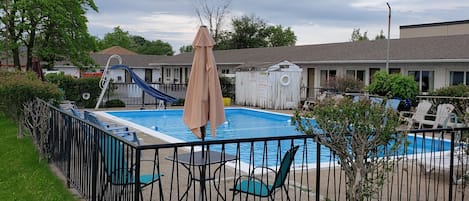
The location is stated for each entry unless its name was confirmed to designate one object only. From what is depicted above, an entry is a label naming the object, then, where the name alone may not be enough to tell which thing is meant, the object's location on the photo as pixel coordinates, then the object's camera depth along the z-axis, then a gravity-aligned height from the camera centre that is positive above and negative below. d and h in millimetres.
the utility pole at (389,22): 20744 +2762
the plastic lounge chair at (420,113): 14570 -885
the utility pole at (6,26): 23375 +2753
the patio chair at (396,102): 15175 -583
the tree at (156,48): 83125 +5951
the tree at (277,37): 58938 +5813
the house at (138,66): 47875 +1639
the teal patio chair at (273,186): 5156 -1132
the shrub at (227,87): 26500 -250
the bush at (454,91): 15508 -204
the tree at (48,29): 25656 +2884
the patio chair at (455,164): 6270 -1216
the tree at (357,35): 63009 +6499
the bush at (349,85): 21406 -46
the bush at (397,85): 17219 -29
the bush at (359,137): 4352 -498
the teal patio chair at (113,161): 4531 -802
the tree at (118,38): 89438 +8172
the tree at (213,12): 53916 +8103
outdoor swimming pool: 12320 -1588
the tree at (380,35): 62241 +6474
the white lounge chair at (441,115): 13781 -885
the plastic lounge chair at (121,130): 8766 -992
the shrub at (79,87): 21875 -287
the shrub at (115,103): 23047 -1056
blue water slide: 21734 -430
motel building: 20245 +1343
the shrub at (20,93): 9625 -257
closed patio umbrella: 5816 -119
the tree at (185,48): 80188 +5948
